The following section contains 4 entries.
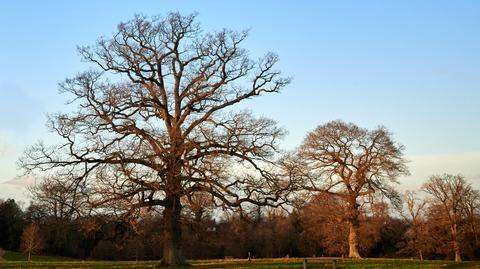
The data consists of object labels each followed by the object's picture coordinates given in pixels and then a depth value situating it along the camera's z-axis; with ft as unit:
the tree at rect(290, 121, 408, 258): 137.28
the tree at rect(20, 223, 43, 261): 187.73
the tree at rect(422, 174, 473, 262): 193.77
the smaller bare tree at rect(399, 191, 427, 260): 194.27
